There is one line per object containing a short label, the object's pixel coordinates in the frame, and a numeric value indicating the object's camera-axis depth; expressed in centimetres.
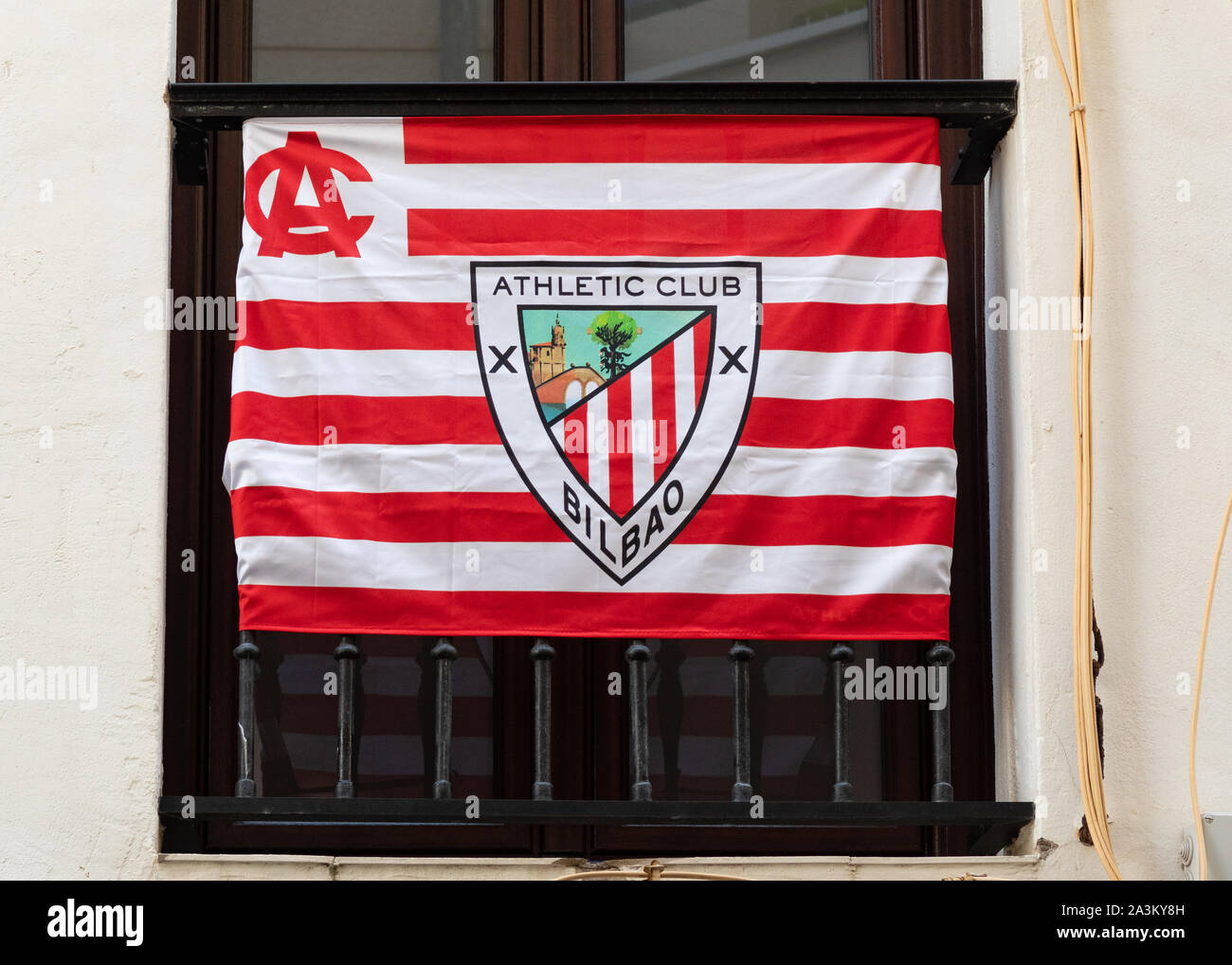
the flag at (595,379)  434
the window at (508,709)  468
